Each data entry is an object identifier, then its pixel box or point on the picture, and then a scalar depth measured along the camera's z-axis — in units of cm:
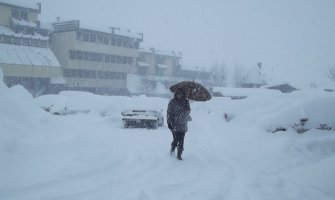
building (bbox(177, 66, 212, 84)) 7219
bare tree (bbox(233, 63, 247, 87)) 9982
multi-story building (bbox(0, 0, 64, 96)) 4297
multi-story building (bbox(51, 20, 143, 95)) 5225
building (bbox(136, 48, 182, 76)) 6500
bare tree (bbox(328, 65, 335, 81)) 7362
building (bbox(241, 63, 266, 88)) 6500
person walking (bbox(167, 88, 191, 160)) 988
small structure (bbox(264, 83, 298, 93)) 5538
